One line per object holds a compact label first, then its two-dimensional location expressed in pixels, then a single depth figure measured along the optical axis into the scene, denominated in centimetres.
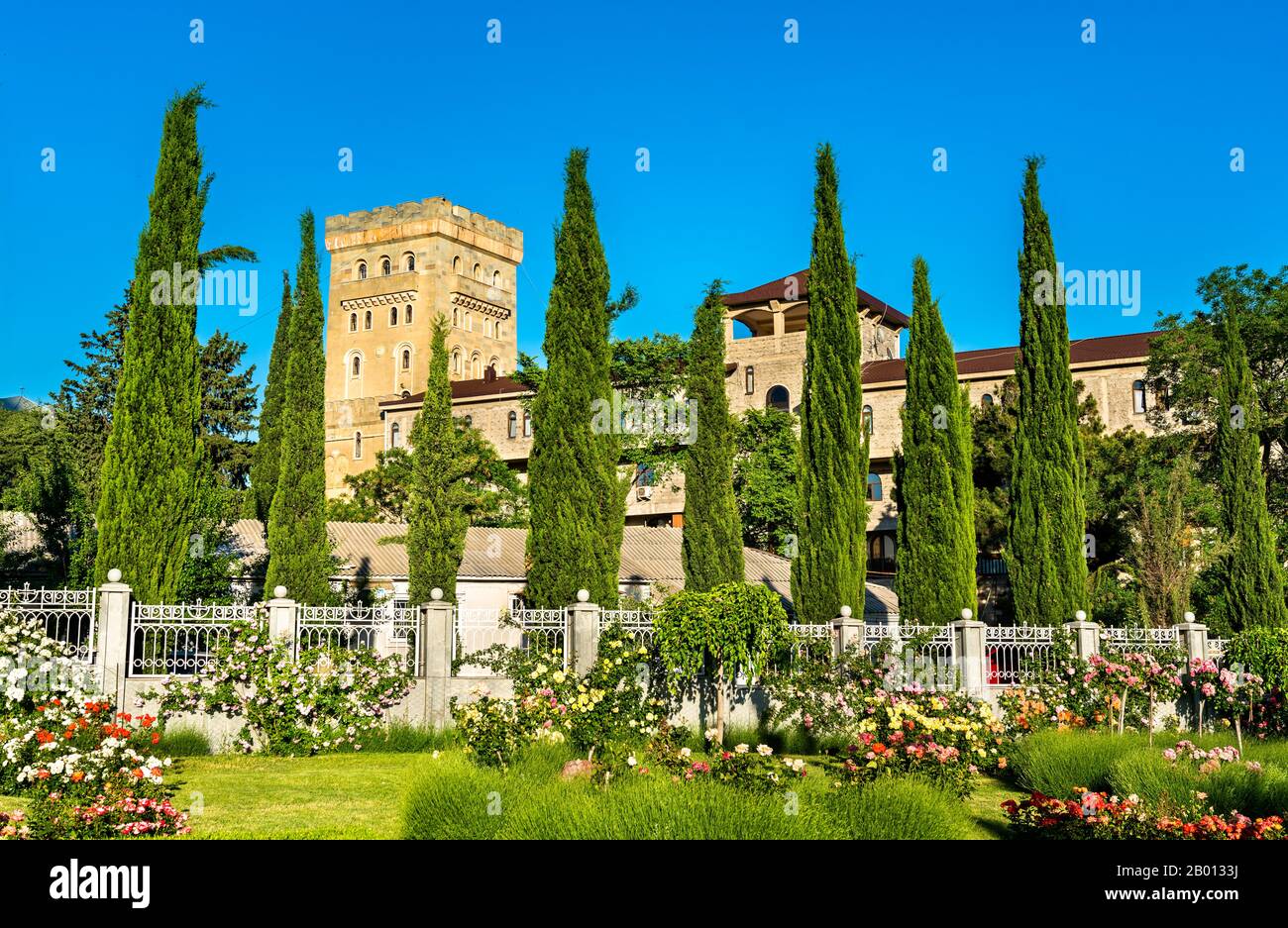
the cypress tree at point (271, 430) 3209
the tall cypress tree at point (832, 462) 2214
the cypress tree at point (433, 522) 2747
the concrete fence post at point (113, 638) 1497
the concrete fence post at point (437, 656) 1675
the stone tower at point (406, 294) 8919
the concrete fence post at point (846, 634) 1769
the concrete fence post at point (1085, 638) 1844
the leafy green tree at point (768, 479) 4365
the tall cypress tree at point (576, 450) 2030
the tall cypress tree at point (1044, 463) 2300
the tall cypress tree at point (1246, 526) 2539
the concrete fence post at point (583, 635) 1686
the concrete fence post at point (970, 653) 1792
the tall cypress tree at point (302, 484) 2478
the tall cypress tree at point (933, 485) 2292
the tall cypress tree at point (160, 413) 1775
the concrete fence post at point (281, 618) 1619
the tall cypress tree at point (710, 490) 2616
